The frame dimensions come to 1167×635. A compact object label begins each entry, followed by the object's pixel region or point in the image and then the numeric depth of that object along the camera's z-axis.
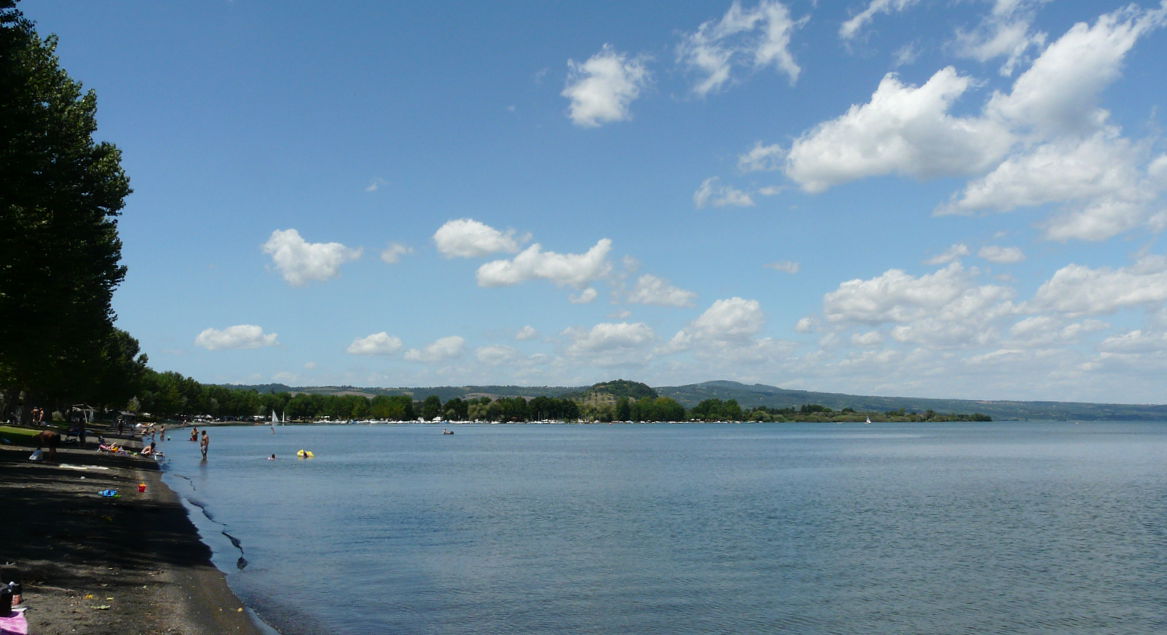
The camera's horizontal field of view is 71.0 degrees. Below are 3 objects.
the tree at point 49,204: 28.84
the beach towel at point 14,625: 11.52
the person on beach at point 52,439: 55.38
